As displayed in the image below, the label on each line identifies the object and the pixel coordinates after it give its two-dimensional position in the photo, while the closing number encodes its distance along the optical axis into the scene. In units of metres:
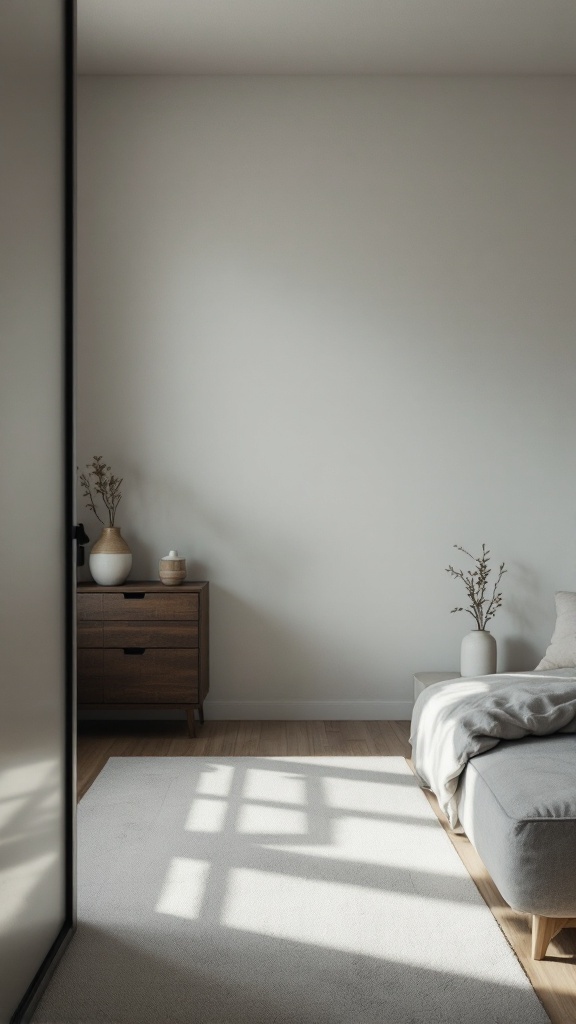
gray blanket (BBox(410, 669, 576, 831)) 2.64
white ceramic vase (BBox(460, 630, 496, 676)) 4.11
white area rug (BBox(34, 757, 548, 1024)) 1.92
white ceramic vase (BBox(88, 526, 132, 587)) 4.11
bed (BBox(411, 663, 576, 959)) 2.05
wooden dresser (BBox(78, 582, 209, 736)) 4.02
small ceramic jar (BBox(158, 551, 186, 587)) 4.15
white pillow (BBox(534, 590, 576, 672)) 3.82
